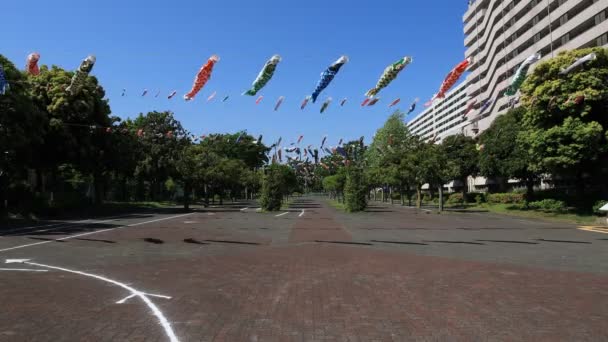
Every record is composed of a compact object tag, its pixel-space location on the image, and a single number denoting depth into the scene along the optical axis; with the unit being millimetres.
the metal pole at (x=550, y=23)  59000
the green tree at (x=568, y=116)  28562
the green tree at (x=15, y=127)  27547
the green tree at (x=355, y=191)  40844
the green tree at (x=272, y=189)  41500
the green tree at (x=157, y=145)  62719
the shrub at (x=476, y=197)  56781
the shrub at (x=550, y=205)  35412
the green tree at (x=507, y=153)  40344
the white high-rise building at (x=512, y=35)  52188
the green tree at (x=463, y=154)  55938
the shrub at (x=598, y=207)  28681
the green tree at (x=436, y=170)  41969
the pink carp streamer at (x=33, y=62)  23942
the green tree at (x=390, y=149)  55156
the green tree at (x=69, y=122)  36656
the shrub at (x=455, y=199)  60906
